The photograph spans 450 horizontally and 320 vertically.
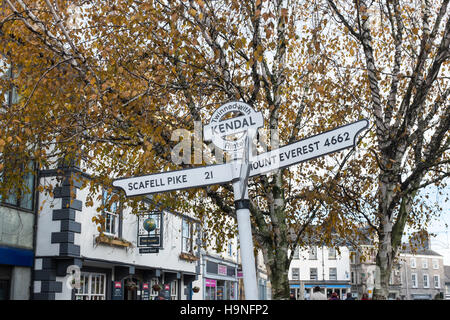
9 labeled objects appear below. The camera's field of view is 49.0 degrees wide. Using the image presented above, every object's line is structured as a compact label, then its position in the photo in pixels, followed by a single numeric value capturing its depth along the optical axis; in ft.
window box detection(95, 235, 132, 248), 58.44
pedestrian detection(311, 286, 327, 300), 56.24
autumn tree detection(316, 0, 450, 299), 24.63
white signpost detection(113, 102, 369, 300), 12.65
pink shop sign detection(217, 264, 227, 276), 111.91
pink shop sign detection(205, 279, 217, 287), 103.09
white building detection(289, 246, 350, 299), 257.96
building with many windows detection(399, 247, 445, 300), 272.31
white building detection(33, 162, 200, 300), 53.93
